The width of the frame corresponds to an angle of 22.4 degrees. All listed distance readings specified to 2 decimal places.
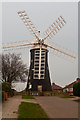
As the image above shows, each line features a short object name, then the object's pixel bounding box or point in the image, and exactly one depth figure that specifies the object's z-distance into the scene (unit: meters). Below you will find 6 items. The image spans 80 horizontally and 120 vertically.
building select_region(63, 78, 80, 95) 61.03
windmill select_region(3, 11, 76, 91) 44.03
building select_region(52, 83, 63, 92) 86.26
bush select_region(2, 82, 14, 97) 27.62
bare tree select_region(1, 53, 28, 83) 37.83
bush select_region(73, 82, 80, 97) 33.29
